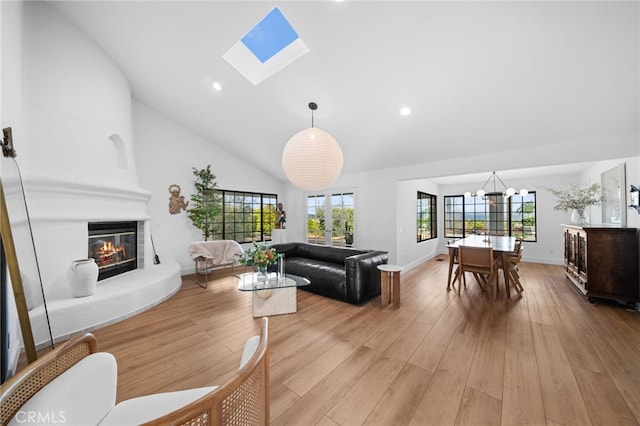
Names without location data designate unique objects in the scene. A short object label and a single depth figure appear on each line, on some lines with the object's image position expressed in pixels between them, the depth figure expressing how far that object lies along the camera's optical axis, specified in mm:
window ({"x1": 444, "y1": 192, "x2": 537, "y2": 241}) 6312
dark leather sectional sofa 3305
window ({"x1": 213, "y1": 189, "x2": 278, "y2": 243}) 5703
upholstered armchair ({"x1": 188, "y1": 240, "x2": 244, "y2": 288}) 4324
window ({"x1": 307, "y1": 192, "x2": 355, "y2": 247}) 5605
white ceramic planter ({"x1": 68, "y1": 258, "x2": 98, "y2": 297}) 2639
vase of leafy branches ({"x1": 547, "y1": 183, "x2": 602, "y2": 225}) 3893
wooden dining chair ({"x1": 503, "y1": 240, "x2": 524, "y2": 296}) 3745
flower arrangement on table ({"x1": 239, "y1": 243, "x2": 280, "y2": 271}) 2998
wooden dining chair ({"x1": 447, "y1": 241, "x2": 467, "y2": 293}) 3937
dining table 3600
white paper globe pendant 2172
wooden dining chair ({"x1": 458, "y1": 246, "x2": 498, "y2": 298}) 3486
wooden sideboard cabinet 3062
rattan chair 672
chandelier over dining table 6328
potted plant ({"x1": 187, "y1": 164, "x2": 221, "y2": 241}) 5004
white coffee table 2936
